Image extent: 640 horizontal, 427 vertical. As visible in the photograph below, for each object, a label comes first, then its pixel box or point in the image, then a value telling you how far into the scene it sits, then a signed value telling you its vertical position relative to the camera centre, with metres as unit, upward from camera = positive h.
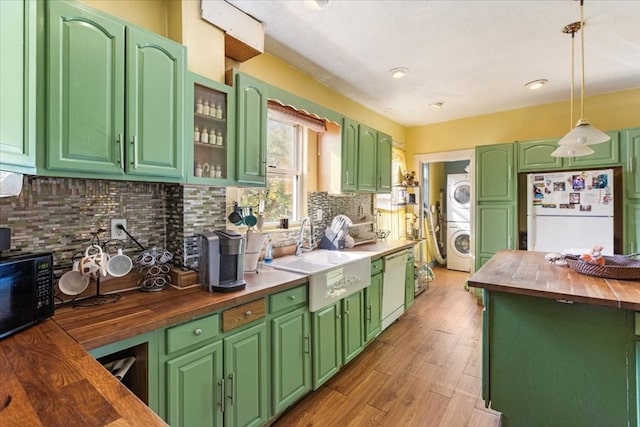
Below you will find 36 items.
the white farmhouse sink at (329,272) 1.93 -0.42
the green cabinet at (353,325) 2.24 -0.88
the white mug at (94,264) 1.32 -0.23
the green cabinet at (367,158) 3.07 +0.58
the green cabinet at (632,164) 2.86 +0.47
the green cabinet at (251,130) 1.85 +0.53
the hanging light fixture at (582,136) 1.82 +0.47
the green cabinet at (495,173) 3.60 +0.49
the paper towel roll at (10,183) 0.97 +0.10
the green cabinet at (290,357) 1.67 -0.85
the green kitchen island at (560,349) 1.41 -0.69
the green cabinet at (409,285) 3.31 -0.82
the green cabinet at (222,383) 1.26 -0.79
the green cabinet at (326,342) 1.95 -0.89
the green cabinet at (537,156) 3.31 +0.65
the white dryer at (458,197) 5.47 +0.29
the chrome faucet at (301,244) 2.60 -0.27
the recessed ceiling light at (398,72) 2.74 +1.32
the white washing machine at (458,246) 5.45 -0.61
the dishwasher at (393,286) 2.85 -0.74
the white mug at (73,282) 1.32 -0.31
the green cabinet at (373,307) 2.54 -0.83
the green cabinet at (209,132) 1.62 +0.47
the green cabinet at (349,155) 2.83 +0.56
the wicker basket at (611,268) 1.65 -0.32
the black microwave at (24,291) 0.98 -0.27
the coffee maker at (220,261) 1.55 -0.26
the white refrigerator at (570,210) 2.98 +0.03
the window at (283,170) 2.43 +0.38
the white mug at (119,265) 1.44 -0.26
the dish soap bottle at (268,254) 2.30 -0.32
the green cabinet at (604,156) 2.96 +0.58
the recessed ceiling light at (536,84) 3.02 +1.33
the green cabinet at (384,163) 3.41 +0.58
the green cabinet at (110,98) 1.18 +0.50
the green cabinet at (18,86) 0.94 +0.41
